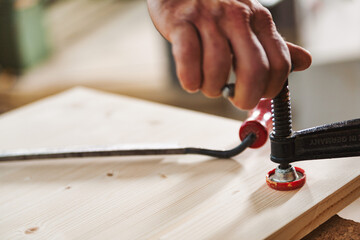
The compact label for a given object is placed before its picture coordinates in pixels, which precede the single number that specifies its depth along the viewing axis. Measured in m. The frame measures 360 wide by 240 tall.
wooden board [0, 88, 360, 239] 0.76
